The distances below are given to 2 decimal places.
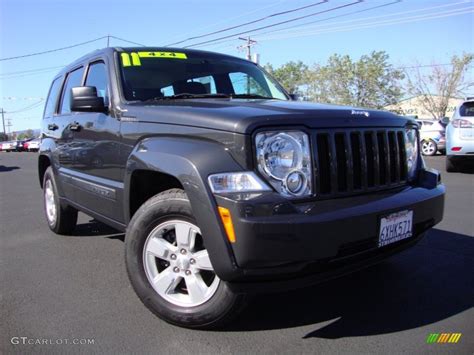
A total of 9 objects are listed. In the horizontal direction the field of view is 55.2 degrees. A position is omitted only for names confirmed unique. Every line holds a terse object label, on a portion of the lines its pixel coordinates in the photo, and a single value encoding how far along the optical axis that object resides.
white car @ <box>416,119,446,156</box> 17.20
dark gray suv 2.39
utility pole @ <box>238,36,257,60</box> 33.42
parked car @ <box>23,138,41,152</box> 43.23
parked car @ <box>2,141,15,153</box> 46.53
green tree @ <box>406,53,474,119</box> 38.59
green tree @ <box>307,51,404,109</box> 42.88
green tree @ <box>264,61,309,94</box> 48.75
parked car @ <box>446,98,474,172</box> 10.17
